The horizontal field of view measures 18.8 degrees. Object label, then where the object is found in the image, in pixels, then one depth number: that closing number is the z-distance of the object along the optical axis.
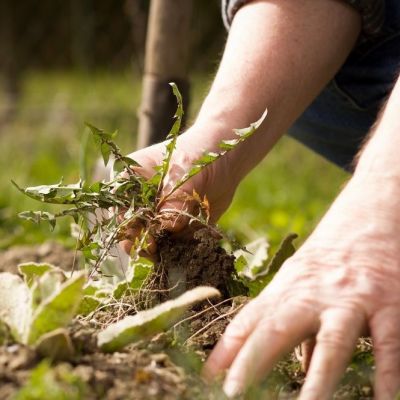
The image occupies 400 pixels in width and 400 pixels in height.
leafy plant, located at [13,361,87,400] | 0.68
